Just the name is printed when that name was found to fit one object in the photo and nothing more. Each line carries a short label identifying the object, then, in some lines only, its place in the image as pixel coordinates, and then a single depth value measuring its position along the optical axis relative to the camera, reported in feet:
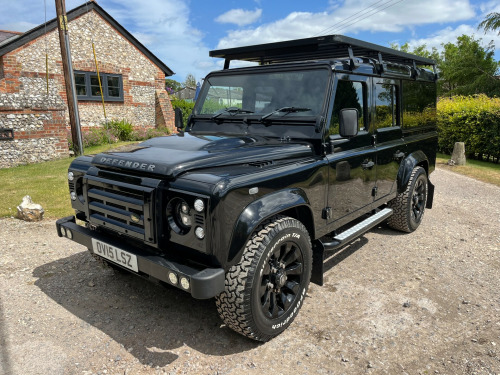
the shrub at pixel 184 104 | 79.87
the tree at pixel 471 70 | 77.77
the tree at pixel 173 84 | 208.78
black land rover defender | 8.21
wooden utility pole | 37.99
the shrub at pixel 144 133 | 57.82
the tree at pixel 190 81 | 224.94
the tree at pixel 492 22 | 70.18
